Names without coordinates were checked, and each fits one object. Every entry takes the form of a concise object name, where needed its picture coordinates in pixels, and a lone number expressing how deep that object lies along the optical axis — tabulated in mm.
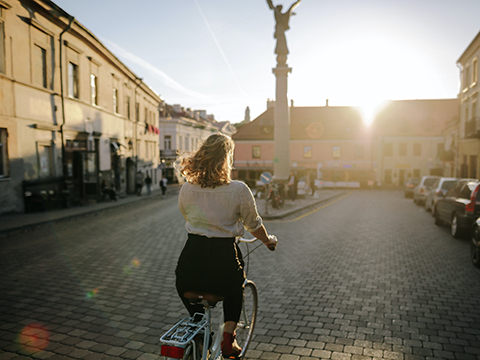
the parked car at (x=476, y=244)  7520
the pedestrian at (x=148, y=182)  30591
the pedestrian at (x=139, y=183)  30697
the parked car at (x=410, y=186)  31500
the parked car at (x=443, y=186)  14511
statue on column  21562
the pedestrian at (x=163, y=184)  28803
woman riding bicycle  2789
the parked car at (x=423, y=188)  22594
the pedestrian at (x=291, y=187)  23422
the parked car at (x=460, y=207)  10051
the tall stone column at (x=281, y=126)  22375
